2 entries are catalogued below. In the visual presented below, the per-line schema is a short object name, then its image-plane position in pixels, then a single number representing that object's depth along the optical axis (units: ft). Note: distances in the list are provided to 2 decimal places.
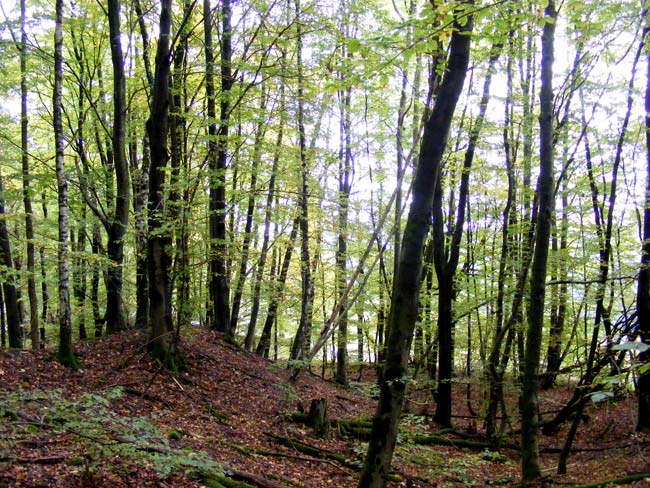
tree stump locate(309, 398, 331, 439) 29.55
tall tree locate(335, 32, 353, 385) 54.60
